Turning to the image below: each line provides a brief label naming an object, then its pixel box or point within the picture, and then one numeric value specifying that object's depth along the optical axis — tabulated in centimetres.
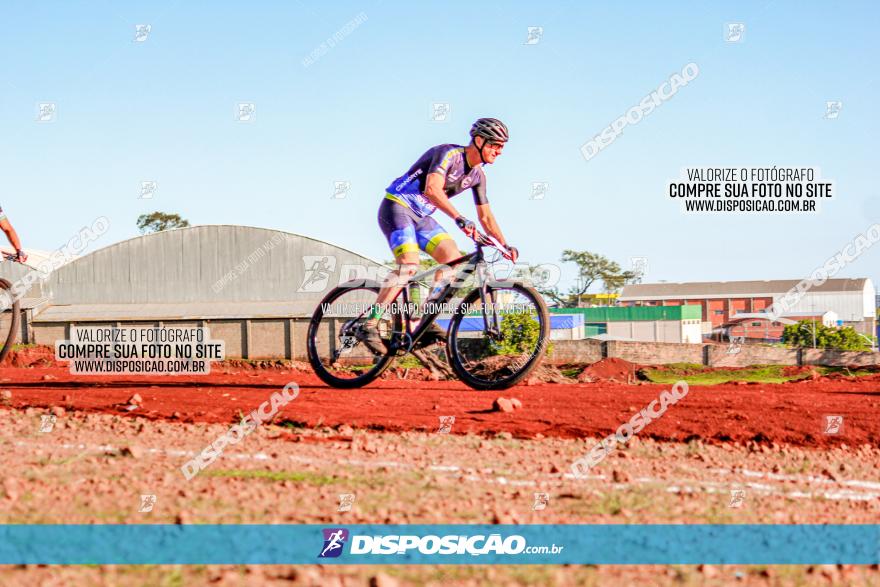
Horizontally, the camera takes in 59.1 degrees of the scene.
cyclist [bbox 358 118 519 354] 877
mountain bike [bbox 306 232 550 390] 862
